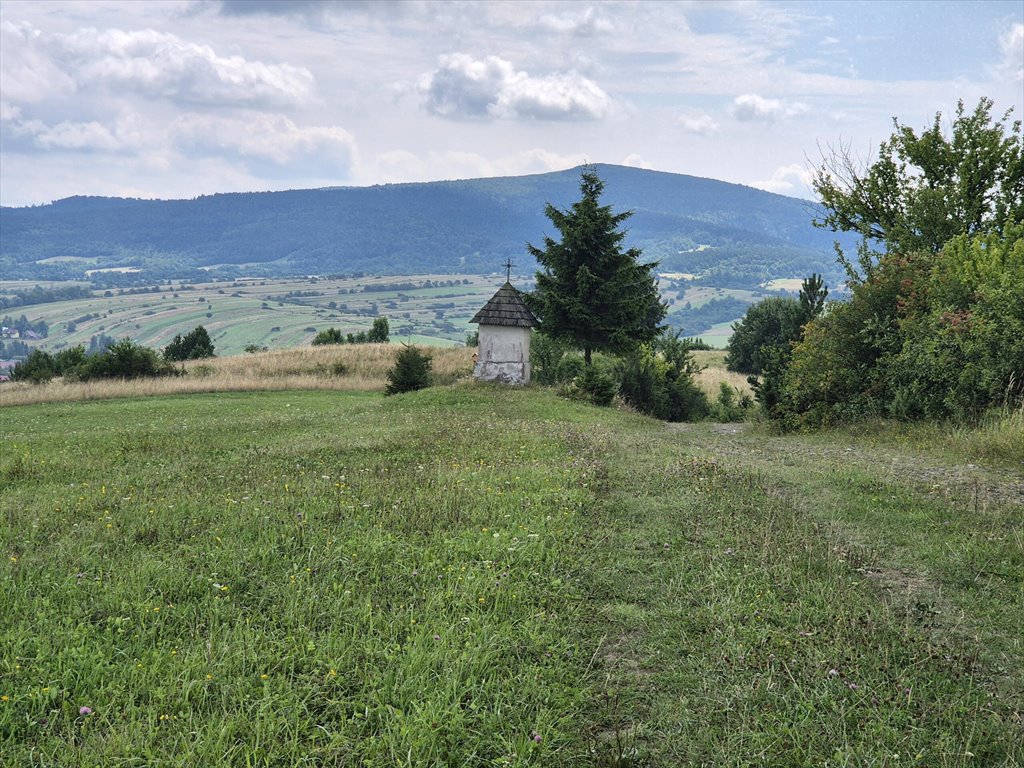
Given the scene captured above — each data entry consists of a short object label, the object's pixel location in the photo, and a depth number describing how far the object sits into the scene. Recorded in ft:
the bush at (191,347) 189.06
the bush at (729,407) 120.06
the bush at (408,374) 104.32
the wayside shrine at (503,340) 102.37
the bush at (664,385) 114.83
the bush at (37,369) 133.49
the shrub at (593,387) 95.86
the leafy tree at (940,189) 105.81
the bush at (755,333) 230.68
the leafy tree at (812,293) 144.43
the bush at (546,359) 122.83
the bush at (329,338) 205.82
